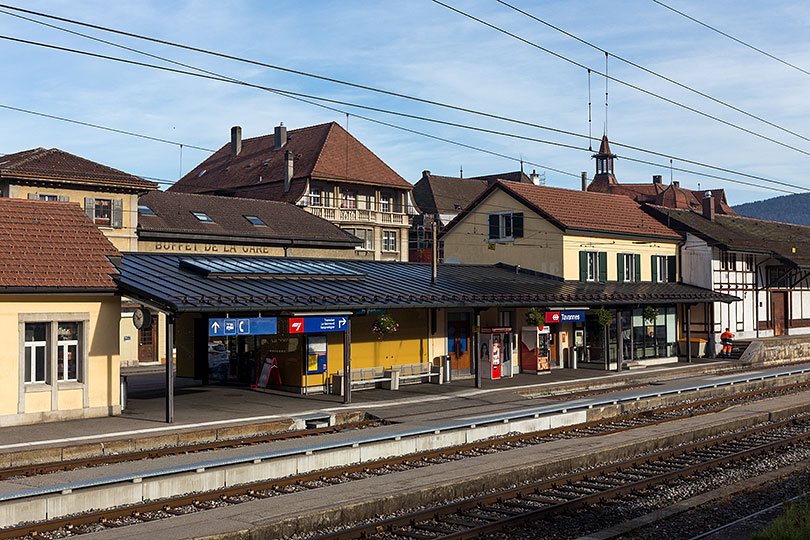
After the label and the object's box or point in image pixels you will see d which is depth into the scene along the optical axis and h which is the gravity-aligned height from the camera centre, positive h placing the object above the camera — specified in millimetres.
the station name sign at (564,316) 31922 -402
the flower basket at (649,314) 38000 -419
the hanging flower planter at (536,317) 32156 -422
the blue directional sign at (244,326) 21547 -447
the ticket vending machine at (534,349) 33531 -1761
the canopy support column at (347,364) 24188 -1633
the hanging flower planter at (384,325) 27500 -565
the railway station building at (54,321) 19766 -227
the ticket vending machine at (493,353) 31266 -1785
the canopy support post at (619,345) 34844 -1700
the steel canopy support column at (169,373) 19902 -1555
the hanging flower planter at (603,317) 34319 -482
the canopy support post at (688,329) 39594 -1221
